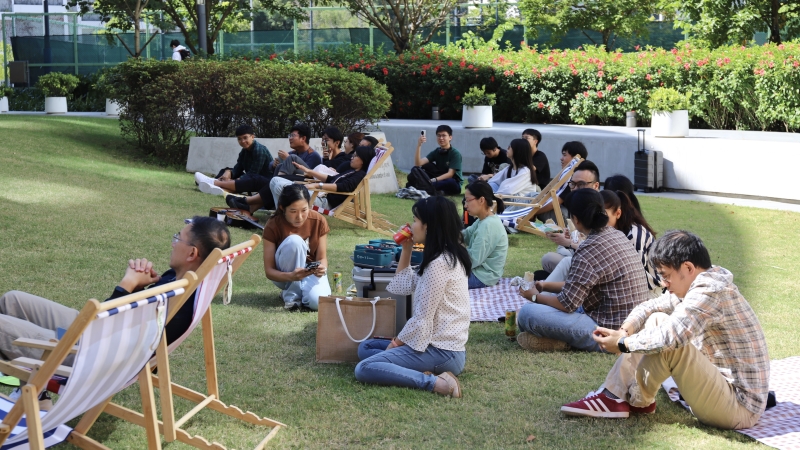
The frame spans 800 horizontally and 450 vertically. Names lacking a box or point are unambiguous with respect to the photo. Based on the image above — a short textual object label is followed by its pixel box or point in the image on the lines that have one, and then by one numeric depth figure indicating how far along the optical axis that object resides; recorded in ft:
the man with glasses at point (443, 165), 39.55
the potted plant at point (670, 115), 45.09
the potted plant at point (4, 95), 75.41
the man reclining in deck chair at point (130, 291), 13.05
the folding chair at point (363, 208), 31.40
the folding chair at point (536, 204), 30.22
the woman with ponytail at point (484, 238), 21.75
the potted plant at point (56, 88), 69.41
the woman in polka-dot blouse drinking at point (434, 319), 15.03
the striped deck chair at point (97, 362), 9.05
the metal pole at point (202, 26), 54.46
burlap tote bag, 16.80
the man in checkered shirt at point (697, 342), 12.48
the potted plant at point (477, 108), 52.44
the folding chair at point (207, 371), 11.57
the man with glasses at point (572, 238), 22.08
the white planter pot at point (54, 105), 69.21
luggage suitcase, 43.45
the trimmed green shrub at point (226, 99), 43.88
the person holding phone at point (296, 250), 20.26
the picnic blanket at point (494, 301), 21.07
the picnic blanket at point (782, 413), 13.03
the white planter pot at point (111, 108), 66.16
